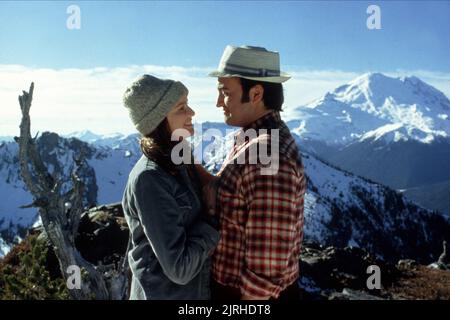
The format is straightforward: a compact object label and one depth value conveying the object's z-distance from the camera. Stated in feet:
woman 13.69
